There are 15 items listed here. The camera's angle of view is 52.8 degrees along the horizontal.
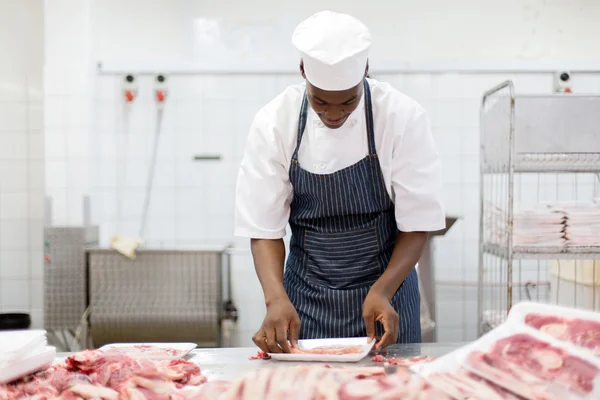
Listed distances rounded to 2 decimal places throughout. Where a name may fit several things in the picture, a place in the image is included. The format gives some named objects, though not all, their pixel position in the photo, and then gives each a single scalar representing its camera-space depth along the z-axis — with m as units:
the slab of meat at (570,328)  1.29
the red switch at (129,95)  3.98
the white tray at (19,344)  1.39
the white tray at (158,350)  1.64
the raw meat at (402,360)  1.54
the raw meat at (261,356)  1.65
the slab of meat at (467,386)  1.19
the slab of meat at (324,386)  1.19
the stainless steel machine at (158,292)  3.52
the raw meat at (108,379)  1.33
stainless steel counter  1.56
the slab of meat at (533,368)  1.16
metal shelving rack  2.65
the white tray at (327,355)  1.54
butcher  1.93
